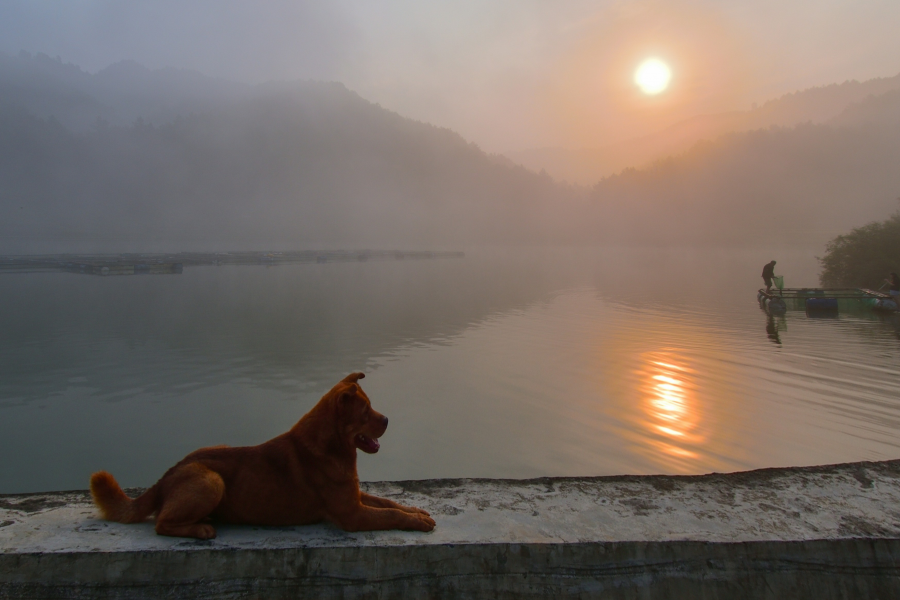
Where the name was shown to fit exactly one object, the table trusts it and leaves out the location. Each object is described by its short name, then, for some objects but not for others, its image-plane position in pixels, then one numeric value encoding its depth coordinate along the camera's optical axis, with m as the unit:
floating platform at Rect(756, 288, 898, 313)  22.09
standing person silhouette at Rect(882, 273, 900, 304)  22.50
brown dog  2.83
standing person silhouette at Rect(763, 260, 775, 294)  25.03
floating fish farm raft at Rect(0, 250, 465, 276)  39.38
